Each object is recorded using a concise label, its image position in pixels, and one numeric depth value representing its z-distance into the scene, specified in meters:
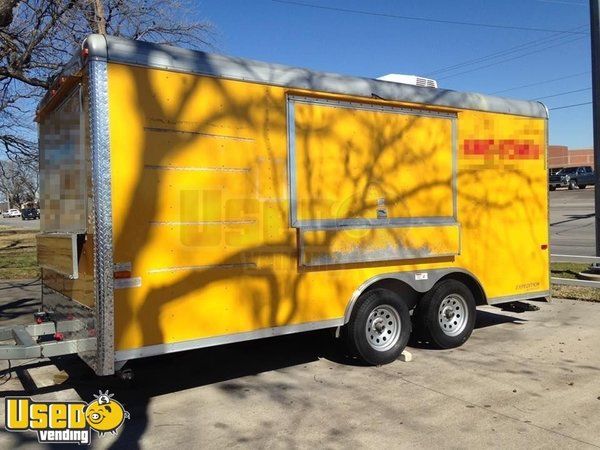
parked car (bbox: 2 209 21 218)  105.69
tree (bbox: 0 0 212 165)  13.41
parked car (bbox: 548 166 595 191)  42.09
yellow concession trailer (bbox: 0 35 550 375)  4.52
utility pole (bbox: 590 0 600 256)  10.89
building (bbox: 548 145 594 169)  81.56
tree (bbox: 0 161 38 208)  20.11
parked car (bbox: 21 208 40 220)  78.44
